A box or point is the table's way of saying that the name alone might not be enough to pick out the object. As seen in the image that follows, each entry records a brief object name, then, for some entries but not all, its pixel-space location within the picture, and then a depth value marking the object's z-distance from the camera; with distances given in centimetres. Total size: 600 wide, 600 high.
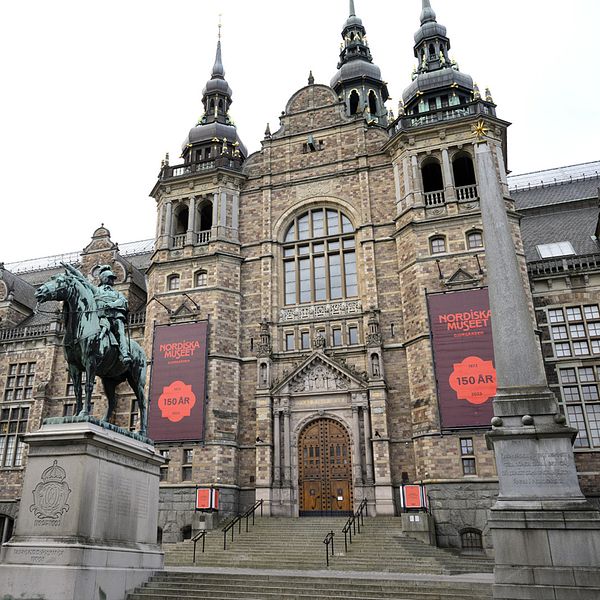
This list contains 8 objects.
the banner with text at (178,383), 2361
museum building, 2156
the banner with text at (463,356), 2050
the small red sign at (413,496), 1781
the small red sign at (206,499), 2048
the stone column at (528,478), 895
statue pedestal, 934
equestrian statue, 1152
